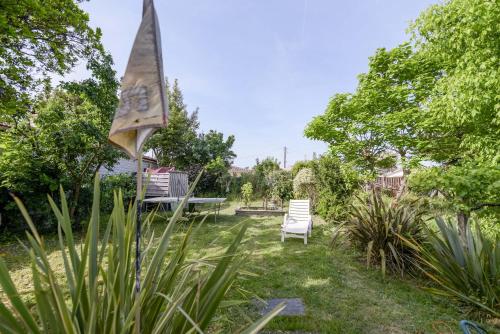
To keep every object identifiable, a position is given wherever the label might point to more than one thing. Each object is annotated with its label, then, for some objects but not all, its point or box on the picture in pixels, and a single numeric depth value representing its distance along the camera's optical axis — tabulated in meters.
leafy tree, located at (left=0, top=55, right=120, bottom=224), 6.43
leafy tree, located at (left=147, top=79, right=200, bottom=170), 19.02
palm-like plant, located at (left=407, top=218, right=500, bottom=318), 2.95
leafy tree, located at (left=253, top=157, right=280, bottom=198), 17.53
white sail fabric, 1.12
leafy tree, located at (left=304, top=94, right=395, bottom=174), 7.25
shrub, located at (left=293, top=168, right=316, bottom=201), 12.04
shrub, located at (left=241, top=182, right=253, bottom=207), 12.98
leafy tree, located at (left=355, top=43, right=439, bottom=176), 6.34
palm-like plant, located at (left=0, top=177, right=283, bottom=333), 1.08
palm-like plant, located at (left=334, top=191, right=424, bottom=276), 4.47
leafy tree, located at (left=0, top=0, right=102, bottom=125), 5.55
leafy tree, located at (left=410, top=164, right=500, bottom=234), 3.10
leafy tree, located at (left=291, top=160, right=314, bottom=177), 15.53
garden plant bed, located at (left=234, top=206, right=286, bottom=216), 11.92
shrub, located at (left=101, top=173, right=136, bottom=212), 8.80
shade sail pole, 1.14
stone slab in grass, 3.06
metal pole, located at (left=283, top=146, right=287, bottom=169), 37.49
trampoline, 9.01
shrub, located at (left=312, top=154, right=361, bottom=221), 8.96
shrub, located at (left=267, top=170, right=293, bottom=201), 14.55
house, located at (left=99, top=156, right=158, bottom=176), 14.81
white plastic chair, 6.88
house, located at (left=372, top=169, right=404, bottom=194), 15.10
